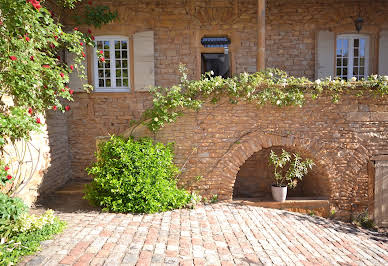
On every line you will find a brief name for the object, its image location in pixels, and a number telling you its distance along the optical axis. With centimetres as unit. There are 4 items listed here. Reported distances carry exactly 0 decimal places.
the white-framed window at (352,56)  794
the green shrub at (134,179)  471
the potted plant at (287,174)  566
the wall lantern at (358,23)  724
